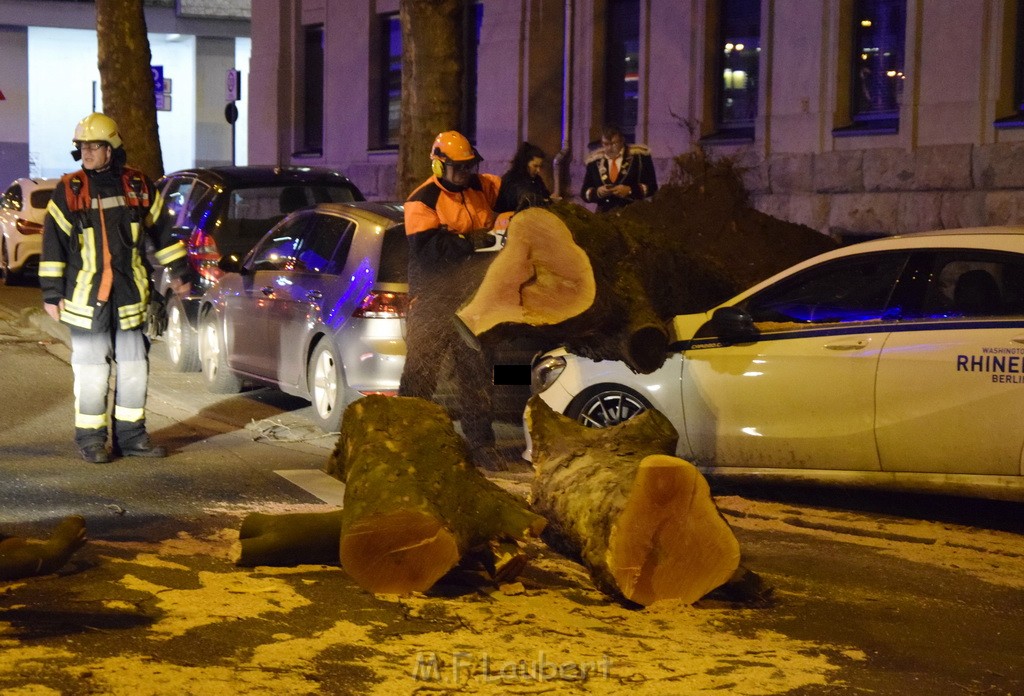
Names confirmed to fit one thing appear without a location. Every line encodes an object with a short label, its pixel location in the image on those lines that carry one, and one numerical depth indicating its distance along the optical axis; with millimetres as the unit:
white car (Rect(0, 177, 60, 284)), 20484
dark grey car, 12750
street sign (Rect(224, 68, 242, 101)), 26797
